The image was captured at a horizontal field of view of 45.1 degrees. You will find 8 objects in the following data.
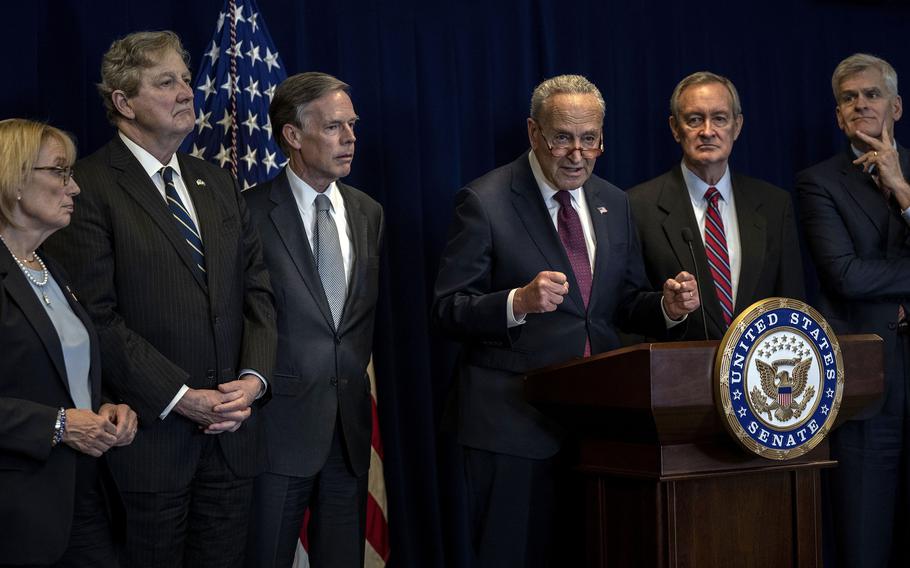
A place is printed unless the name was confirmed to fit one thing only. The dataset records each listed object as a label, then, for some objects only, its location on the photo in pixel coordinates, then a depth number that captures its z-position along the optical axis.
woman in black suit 2.46
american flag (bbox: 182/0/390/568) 3.79
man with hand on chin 3.89
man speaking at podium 3.07
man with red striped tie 3.68
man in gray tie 3.18
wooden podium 2.50
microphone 2.96
